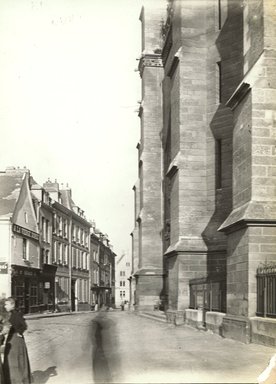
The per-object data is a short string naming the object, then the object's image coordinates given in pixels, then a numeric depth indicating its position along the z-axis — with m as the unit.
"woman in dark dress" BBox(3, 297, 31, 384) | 7.14
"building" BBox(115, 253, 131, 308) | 72.25
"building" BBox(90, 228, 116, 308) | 42.31
